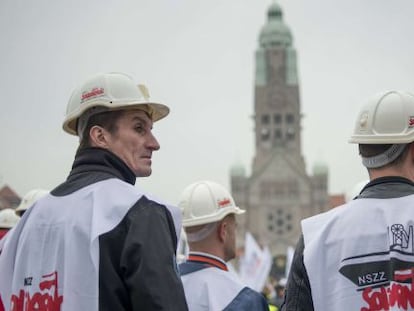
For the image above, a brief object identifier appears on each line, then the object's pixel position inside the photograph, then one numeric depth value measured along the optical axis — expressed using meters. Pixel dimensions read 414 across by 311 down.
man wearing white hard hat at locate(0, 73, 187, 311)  3.81
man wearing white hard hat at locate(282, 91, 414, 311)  4.24
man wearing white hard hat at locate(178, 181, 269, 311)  5.70
